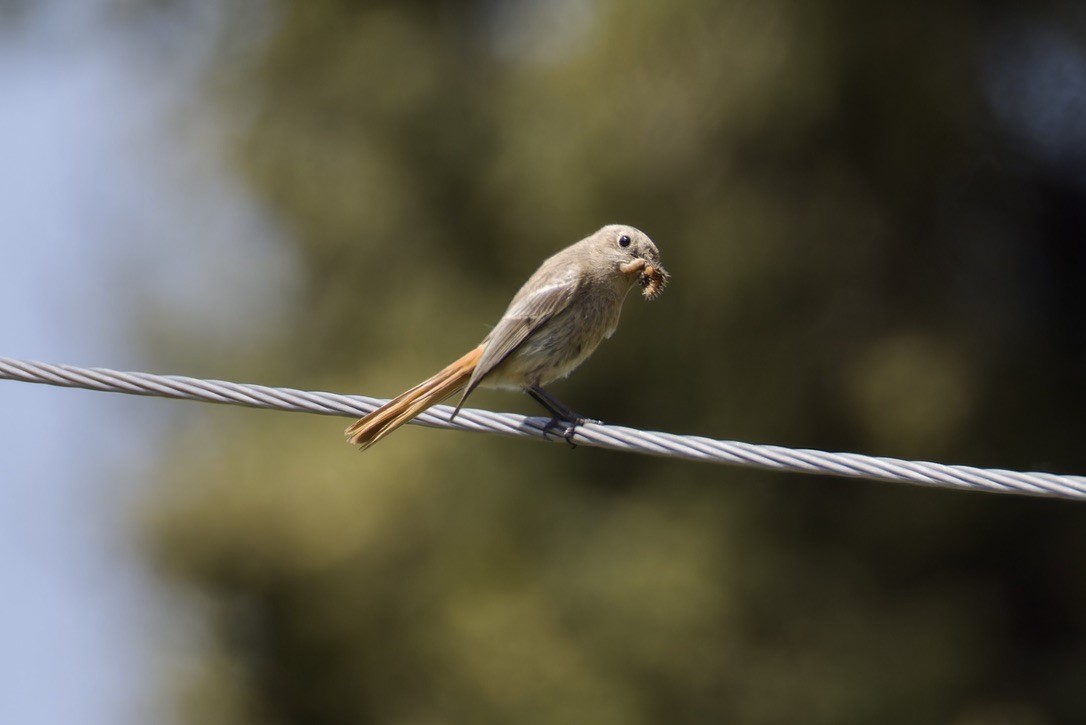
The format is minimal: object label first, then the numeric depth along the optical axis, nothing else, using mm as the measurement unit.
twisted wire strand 7121
